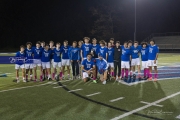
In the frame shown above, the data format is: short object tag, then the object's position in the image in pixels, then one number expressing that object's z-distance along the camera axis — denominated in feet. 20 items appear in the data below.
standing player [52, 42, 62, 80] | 34.76
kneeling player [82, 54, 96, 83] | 32.19
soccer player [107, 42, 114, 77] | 33.91
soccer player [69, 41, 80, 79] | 34.63
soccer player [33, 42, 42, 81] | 34.11
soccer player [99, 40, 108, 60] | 33.81
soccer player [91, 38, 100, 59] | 34.78
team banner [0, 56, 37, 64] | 32.57
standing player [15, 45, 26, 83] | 32.63
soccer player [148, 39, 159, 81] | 33.12
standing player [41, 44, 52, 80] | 34.18
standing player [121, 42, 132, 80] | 34.30
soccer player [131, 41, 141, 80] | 35.45
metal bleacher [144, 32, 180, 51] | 130.16
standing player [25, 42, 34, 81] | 33.27
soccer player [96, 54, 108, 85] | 31.66
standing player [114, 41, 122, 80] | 33.99
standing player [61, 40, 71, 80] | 35.22
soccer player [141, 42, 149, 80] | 34.58
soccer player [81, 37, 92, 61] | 34.19
